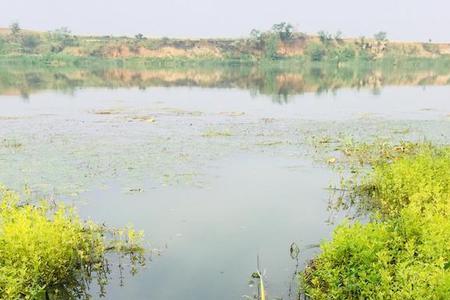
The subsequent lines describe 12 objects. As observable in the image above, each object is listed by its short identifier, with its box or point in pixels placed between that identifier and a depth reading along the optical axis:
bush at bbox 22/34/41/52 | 109.80
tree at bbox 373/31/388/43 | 136.62
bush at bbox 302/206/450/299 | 6.48
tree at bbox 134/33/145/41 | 123.94
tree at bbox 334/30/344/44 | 127.35
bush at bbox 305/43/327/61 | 105.73
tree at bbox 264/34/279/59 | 106.94
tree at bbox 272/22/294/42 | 118.81
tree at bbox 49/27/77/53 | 105.44
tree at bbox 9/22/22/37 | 118.16
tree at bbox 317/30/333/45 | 124.94
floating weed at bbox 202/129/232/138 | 23.00
